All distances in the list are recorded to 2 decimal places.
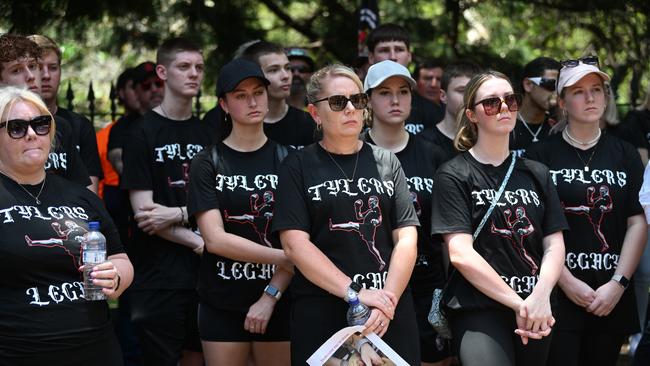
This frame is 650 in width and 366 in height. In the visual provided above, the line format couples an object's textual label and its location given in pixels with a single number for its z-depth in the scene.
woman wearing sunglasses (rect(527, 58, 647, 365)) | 5.41
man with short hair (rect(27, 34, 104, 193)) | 5.78
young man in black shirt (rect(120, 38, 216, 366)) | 5.85
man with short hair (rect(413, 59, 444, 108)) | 7.86
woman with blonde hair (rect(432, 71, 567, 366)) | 4.80
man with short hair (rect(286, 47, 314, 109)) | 7.35
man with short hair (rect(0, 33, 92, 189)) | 5.34
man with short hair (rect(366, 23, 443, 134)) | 6.99
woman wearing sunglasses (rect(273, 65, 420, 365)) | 4.62
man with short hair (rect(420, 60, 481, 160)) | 6.16
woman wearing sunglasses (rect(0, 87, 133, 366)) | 4.27
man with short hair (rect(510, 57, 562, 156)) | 6.65
